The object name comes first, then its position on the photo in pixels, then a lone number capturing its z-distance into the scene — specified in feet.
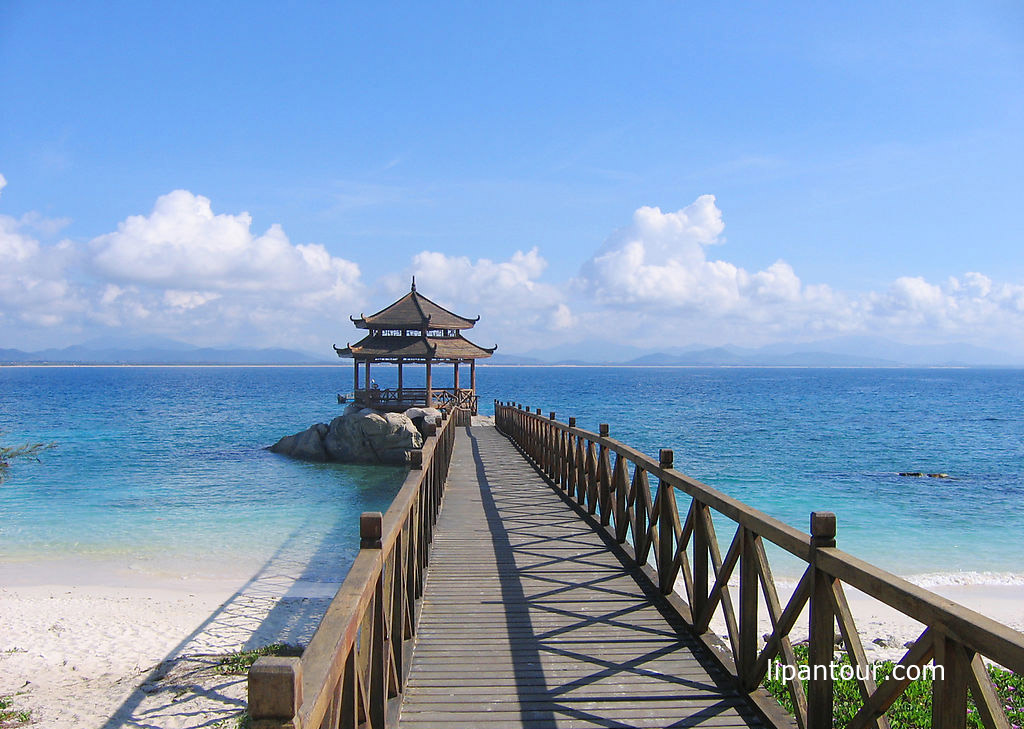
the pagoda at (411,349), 88.58
